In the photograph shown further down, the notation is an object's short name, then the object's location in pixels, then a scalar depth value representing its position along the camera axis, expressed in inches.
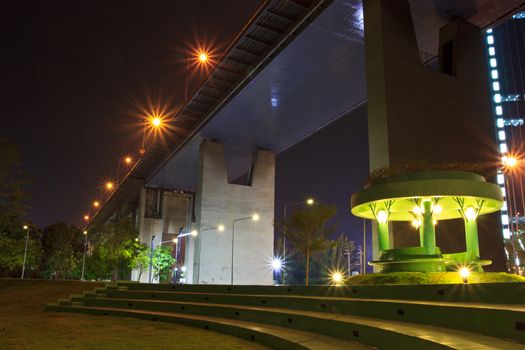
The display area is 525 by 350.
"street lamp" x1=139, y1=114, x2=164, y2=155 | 1321.4
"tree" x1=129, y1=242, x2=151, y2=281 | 2148.1
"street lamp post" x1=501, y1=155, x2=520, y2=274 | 743.1
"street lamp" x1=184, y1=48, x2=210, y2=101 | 1158.3
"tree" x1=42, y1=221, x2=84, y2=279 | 2164.1
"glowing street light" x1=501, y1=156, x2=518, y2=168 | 733.9
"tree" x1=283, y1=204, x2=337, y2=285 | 1157.7
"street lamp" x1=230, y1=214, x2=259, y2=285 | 1553.9
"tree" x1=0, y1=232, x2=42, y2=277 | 1406.5
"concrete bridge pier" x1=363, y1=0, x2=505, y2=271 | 822.5
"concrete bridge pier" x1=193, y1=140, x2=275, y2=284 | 1614.2
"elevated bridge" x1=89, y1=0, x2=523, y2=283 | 960.3
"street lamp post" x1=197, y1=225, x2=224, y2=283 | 1568.7
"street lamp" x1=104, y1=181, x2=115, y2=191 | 2477.9
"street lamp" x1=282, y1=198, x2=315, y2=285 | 1250.7
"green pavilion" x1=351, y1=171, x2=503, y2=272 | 548.7
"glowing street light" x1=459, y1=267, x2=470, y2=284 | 480.0
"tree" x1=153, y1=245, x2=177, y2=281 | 2257.3
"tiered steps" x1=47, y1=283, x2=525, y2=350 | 238.4
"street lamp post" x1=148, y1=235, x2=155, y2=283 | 2225.6
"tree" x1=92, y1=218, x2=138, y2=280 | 2102.6
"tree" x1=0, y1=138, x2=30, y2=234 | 1291.8
